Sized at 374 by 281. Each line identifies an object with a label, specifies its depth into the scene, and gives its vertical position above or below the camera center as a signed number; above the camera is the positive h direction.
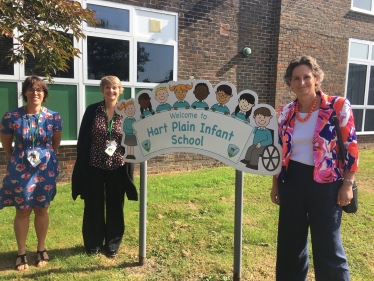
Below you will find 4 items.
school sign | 2.45 -0.18
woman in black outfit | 3.12 -0.73
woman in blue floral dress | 2.84 -0.52
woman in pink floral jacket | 2.09 -0.41
